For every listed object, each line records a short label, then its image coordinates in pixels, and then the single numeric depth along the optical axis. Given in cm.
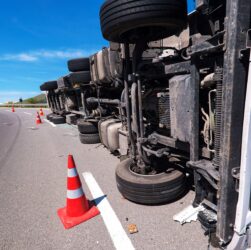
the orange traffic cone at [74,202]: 239
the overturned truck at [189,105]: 153
